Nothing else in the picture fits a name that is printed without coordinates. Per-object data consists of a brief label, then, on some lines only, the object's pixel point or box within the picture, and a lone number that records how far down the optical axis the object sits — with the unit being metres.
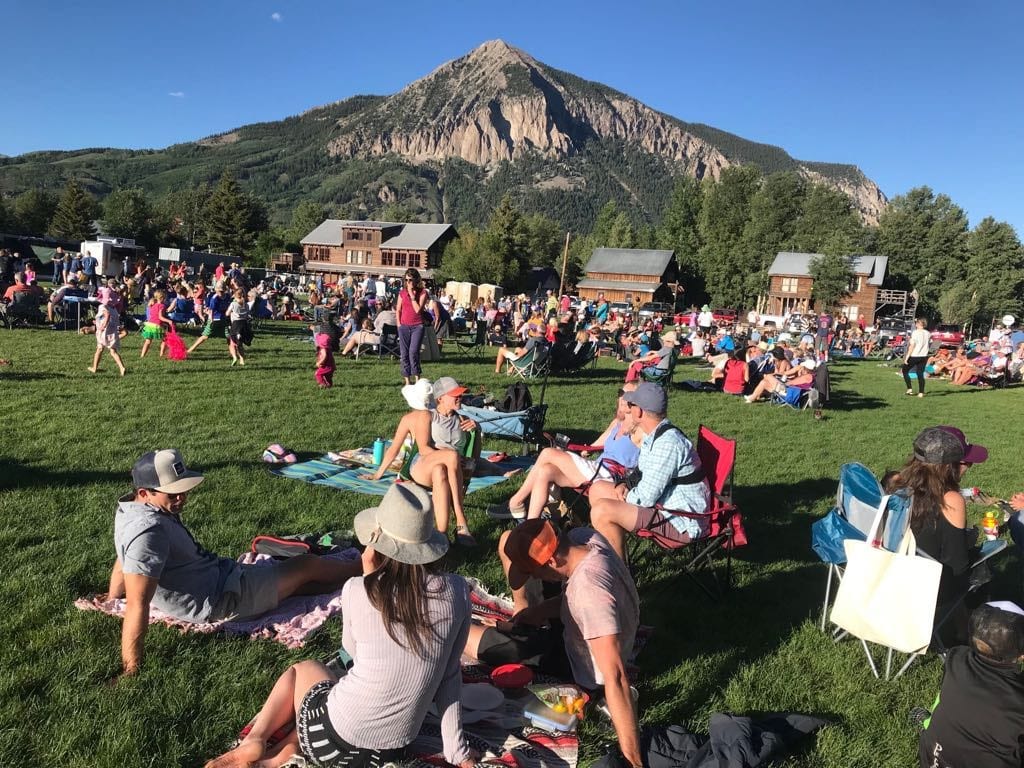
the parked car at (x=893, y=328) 32.44
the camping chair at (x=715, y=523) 4.43
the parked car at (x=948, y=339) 27.97
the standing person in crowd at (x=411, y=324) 10.82
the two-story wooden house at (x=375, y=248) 69.88
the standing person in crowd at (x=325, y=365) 10.82
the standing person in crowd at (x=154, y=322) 12.53
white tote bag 3.36
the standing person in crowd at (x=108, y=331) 10.17
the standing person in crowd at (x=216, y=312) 14.09
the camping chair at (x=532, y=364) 13.06
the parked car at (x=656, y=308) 45.96
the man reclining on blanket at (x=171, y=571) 3.09
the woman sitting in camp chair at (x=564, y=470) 5.27
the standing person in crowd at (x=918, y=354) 14.68
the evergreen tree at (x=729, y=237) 66.81
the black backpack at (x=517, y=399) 8.88
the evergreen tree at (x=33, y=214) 75.19
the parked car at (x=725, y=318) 38.18
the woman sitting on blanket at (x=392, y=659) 2.34
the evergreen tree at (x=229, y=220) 74.62
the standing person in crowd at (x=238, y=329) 12.41
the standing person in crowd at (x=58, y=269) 24.98
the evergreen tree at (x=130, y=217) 79.38
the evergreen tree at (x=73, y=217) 72.46
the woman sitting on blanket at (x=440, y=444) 5.27
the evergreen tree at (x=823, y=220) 65.81
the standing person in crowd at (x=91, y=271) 20.94
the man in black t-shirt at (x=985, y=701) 2.53
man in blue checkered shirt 4.43
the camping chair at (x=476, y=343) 16.67
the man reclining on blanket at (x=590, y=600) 2.67
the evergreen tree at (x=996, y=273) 56.66
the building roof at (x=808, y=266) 58.03
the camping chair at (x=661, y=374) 13.00
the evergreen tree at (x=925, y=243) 62.12
